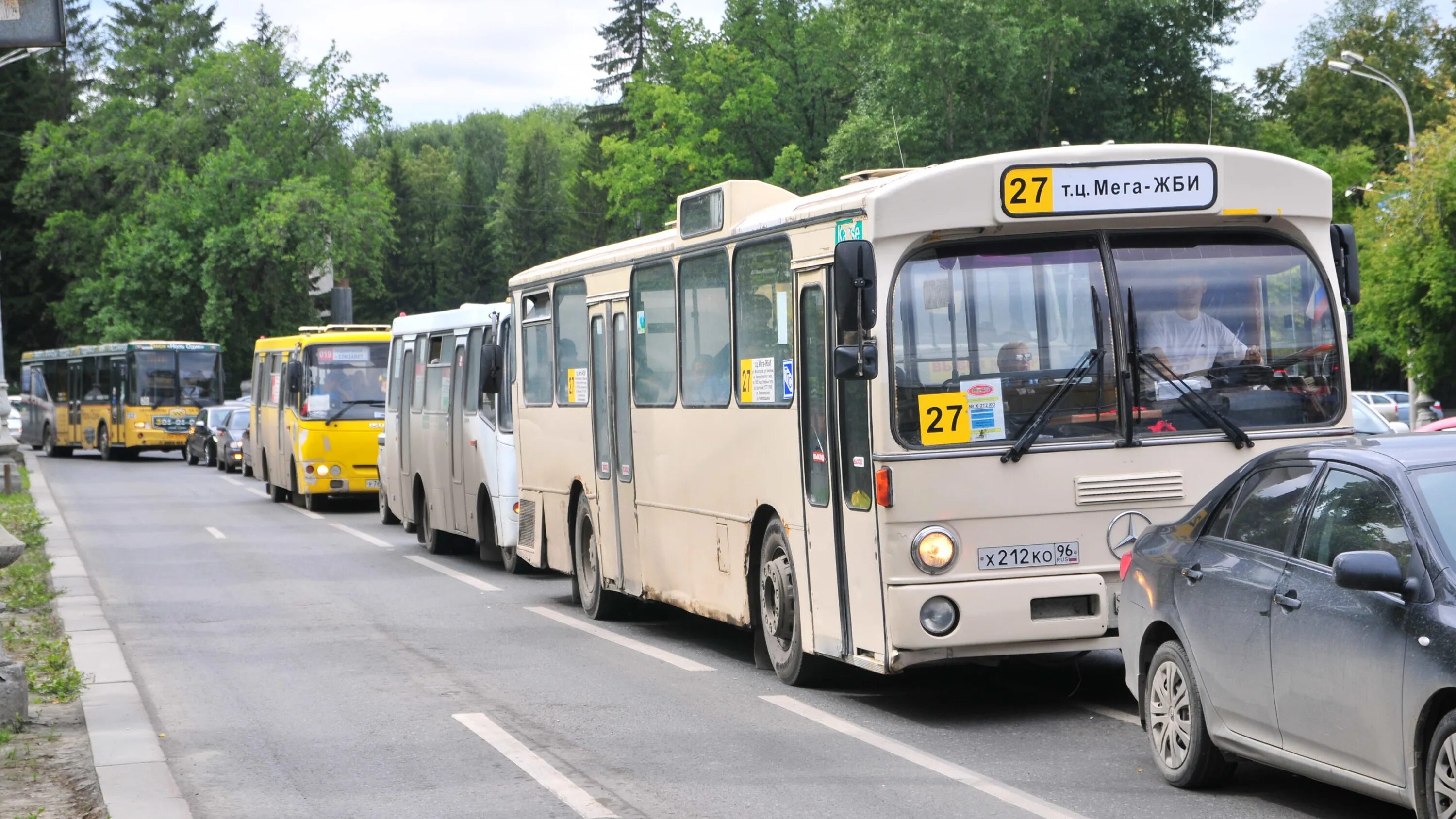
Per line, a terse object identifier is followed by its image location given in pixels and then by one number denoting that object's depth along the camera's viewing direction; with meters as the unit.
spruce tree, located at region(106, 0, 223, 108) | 79.31
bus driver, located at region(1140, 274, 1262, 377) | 9.28
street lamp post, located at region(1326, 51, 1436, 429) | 38.34
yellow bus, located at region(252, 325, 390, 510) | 29.41
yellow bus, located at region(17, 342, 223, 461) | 51.53
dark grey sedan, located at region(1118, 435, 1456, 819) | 5.97
